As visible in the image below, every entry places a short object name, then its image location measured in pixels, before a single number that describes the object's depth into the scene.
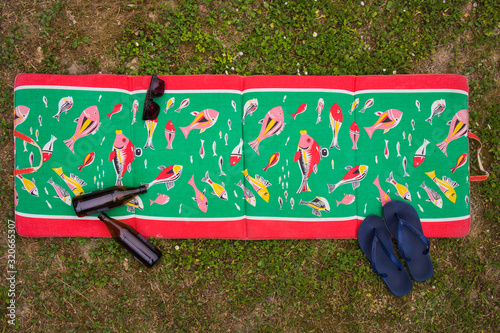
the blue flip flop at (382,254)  2.66
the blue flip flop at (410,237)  2.62
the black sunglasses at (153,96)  2.55
